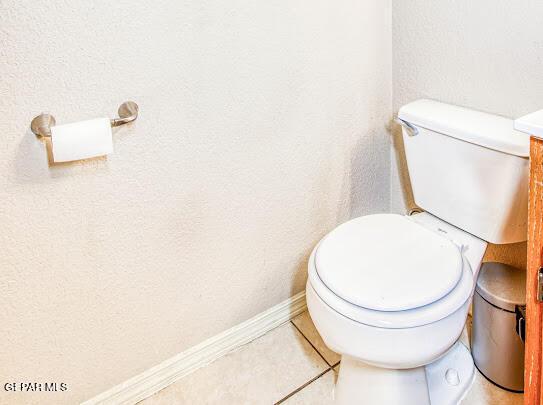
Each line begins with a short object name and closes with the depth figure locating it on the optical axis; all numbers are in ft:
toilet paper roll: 2.96
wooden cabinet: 2.18
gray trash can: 3.81
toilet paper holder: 3.03
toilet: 3.11
